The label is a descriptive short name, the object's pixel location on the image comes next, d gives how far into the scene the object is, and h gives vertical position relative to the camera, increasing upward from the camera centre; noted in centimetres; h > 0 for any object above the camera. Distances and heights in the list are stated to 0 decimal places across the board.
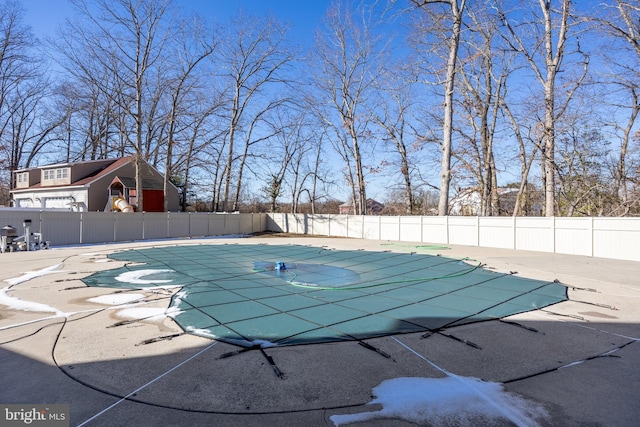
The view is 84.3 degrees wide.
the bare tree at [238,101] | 2323 +736
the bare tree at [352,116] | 2247 +608
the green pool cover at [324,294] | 381 -127
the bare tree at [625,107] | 1337 +439
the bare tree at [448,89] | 1384 +501
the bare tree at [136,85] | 1742 +640
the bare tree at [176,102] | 2017 +636
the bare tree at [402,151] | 2231 +387
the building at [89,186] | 2292 +164
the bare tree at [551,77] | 1422 +556
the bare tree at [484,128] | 1844 +453
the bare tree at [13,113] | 2092 +738
